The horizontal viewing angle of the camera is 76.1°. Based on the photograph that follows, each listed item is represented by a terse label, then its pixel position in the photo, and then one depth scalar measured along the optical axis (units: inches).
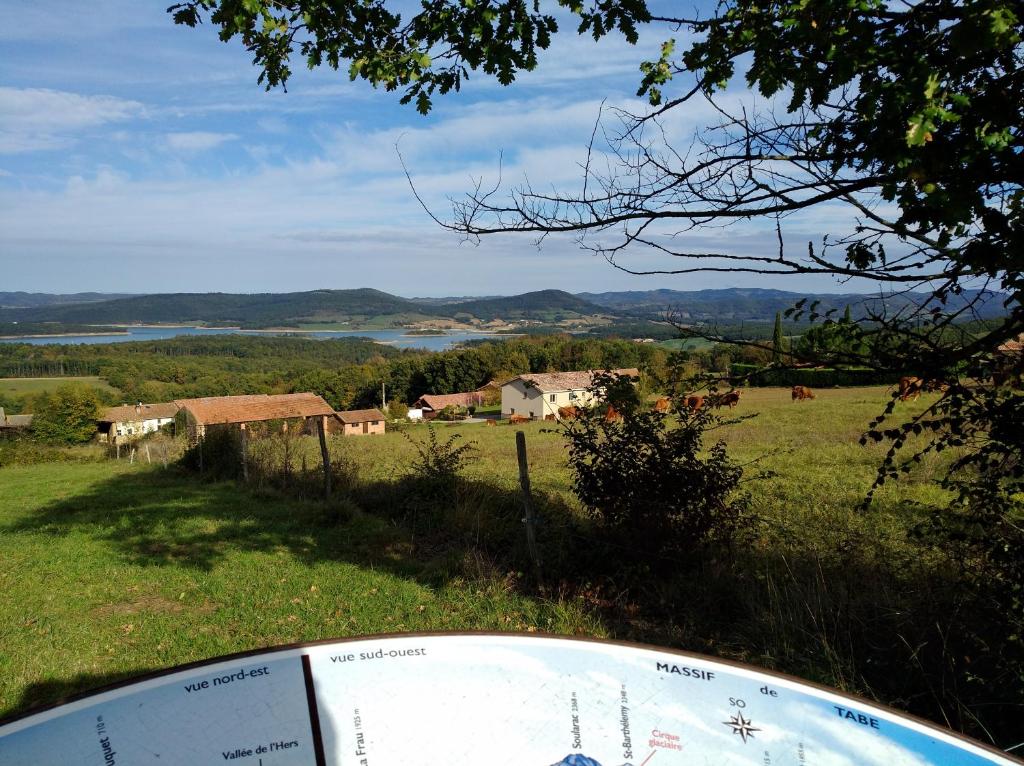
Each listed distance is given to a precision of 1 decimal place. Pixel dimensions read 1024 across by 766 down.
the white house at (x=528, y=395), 1341.0
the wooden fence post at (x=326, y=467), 418.0
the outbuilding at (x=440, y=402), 2849.4
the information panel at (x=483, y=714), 54.7
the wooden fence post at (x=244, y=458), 508.1
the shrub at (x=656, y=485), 248.8
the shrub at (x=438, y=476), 363.3
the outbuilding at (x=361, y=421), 2369.6
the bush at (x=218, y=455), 544.7
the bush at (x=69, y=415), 2139.5
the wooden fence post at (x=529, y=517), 246.5
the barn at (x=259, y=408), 1819.6
